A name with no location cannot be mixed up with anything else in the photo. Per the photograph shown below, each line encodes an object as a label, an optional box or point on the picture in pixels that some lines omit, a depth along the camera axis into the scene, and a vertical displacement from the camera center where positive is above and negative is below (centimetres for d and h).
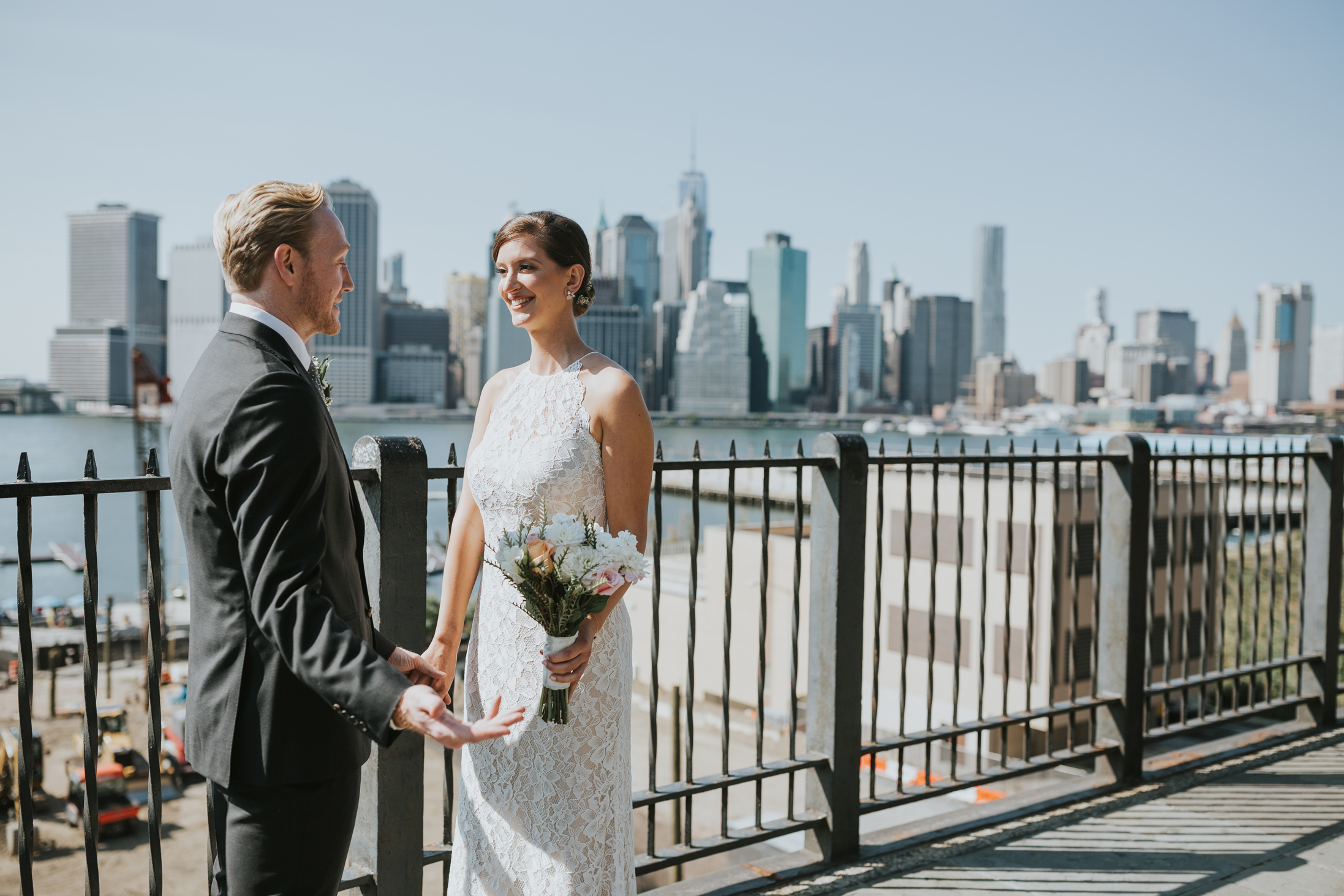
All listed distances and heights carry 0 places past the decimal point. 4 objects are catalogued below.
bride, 234 -53
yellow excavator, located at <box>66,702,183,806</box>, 2803 -1041
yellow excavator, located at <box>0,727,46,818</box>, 2480 -1035
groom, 154 -28
